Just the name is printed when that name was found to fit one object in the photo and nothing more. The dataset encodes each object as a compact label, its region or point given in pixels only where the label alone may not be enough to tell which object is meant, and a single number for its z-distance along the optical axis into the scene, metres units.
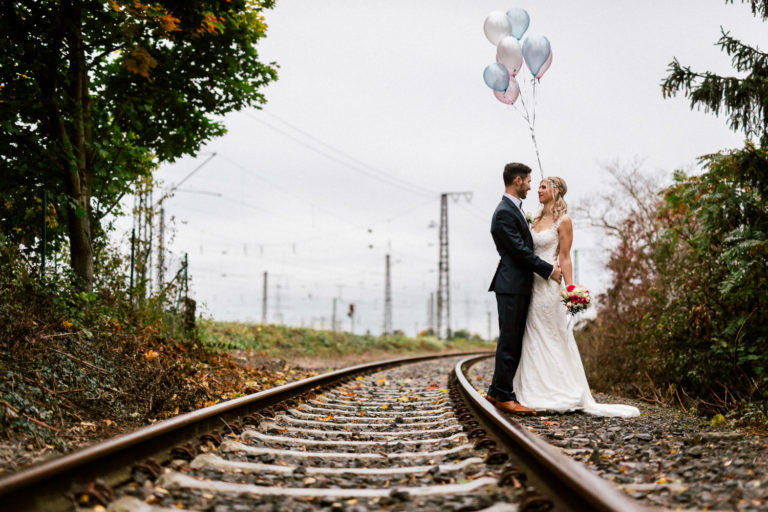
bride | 5.34
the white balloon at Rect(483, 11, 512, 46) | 6.92
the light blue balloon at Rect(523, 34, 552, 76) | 6.54
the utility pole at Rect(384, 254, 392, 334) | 38.73
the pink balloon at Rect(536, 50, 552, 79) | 6.73
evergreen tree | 6.51
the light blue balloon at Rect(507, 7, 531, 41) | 7.02
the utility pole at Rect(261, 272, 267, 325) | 43.20
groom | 5.35
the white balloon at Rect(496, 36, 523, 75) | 6.64
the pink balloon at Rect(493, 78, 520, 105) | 6.83
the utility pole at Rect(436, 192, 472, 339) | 36.16
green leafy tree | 7.09
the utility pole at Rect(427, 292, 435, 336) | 48.09
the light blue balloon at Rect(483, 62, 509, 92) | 6.60
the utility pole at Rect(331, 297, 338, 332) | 27.15
